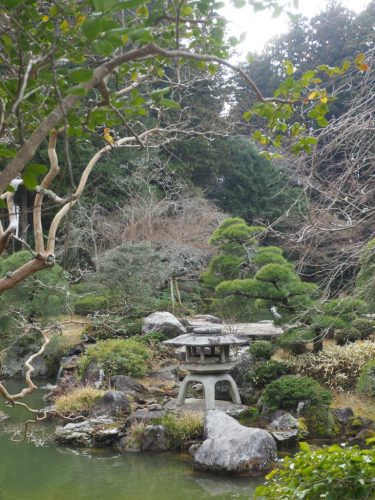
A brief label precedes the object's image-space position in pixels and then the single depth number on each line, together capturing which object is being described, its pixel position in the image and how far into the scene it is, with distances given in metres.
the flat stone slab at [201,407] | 7.45
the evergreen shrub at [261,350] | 9.00
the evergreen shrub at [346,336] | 9.58
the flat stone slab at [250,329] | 11.25
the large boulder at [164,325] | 11.79
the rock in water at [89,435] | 6.96
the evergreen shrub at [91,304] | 12.99
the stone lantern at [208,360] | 7.71
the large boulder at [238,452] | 5.88
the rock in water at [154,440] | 6.75
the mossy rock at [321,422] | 6.84
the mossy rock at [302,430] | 6.71
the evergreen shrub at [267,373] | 8.29
